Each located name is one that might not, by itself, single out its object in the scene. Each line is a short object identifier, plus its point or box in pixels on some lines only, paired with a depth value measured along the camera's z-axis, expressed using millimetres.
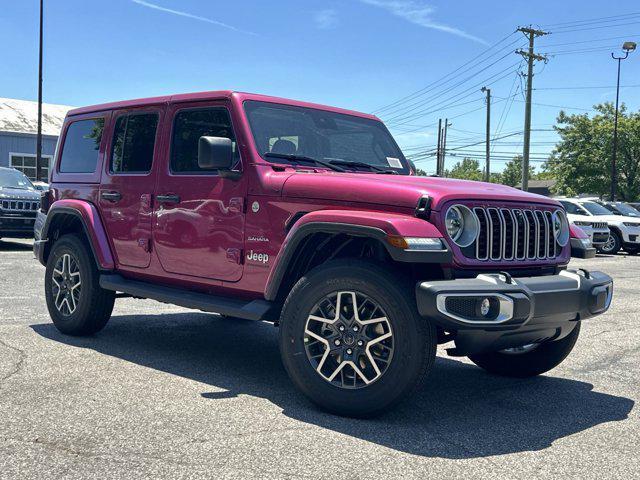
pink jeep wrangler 3910
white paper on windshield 5718
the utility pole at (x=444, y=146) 62812
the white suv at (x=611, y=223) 21266
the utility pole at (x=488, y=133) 49325
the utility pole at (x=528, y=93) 33844
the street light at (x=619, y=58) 42500
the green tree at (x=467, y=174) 150938
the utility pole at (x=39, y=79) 30667
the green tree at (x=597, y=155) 61344
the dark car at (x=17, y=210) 15133
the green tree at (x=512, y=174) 154975
